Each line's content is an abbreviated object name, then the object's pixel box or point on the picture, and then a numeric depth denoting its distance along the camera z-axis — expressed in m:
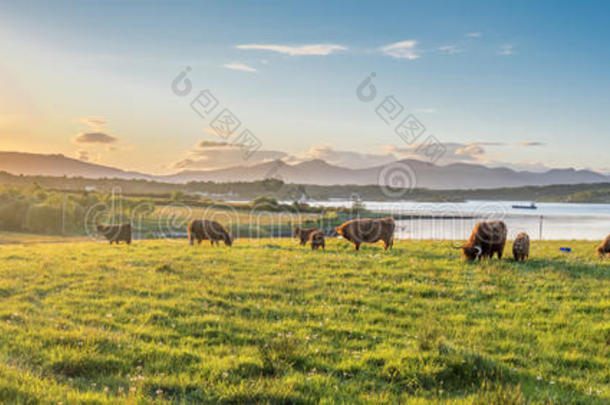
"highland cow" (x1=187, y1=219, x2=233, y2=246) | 25.77
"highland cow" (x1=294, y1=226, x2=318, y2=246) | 23.39
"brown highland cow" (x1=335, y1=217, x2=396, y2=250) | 21.03
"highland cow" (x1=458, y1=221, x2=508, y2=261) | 16.20
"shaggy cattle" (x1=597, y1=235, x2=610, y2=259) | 18.11
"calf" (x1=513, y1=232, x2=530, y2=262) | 16.58
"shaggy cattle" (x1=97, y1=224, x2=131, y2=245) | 29.33
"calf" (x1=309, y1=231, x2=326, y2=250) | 20.92
